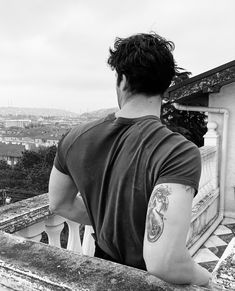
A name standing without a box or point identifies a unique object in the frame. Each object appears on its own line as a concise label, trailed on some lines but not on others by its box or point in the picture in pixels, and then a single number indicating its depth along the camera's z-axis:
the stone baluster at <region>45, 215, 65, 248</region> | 2.22
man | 1.04
